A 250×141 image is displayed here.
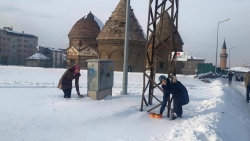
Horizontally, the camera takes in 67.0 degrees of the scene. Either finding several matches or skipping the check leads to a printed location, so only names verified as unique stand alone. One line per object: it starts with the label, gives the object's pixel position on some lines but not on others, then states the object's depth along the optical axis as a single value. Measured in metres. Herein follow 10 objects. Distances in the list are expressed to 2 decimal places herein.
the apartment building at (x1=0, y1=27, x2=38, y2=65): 59.98
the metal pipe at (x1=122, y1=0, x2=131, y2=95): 9.24
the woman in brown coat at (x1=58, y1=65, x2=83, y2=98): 7.35
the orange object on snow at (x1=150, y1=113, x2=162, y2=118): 6.08
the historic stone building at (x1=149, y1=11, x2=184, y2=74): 27.72
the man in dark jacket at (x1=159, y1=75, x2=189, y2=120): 6.10
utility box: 7.57
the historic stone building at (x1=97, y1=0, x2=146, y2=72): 26.40
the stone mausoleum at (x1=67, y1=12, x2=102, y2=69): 33.20
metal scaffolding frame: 6.97
